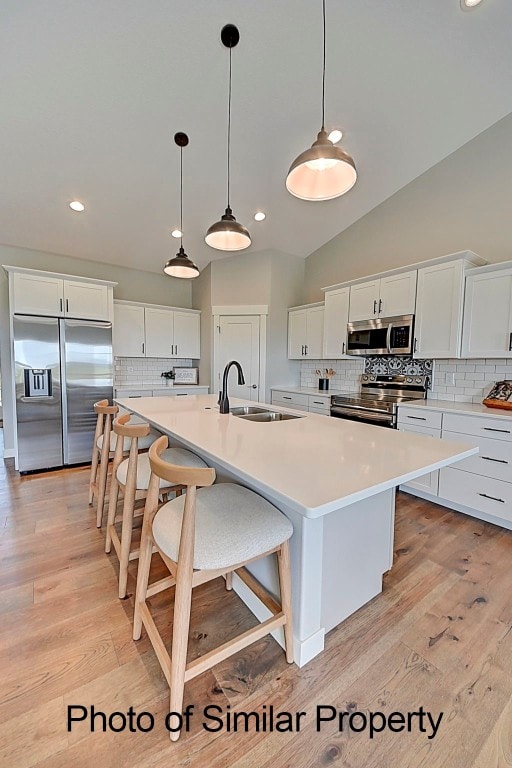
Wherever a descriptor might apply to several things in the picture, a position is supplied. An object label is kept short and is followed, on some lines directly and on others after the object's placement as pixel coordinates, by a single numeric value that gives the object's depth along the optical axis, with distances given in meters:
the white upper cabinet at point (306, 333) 4.37
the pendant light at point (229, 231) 2.00
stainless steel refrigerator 3.50
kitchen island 1.00
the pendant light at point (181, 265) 2.68
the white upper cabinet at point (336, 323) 3.90
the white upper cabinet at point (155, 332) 4.46
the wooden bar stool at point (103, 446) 2.31
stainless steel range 3.21
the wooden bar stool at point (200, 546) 1.04
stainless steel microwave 3.24
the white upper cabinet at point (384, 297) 3.21
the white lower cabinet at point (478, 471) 2.42
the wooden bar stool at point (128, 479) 1.64
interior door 4.70
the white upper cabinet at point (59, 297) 3.51
